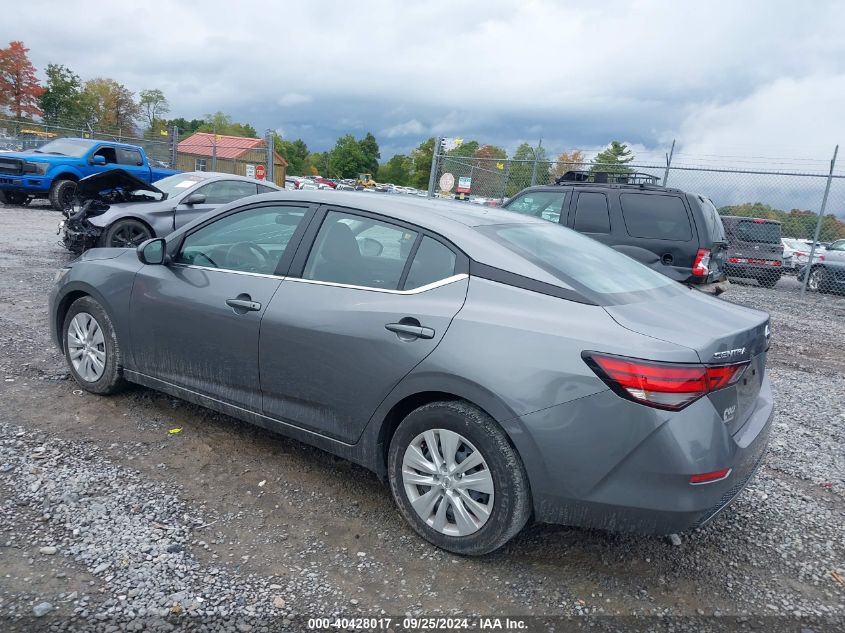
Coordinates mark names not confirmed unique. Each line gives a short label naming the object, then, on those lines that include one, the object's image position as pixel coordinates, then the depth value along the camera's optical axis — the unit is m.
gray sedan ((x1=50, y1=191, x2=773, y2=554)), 2.39
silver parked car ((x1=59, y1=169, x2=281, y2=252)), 8.75
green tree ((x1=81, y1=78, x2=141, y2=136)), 71.94
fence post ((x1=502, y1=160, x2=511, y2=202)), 15.88
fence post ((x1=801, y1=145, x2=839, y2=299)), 12.09
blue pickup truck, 14.95
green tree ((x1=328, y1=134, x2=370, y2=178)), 112.38
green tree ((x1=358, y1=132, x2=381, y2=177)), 116.62
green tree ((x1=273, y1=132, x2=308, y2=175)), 107.31
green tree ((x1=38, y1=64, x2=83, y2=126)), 59.66
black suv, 7.51
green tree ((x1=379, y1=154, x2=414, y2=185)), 109.87
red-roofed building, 24.17
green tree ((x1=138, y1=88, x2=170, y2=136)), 80.69
